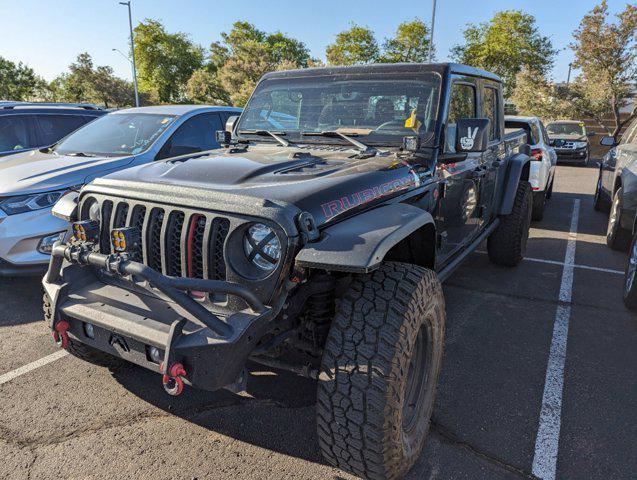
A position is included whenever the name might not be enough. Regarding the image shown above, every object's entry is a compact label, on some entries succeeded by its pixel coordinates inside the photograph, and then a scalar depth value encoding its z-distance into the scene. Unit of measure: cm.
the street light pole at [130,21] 3701
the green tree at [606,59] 2173
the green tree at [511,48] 4094
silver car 429
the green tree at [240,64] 3362
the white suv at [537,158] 782
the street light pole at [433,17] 2153
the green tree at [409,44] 4297
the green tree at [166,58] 5512
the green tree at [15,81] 3659
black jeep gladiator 199
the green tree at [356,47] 4278
